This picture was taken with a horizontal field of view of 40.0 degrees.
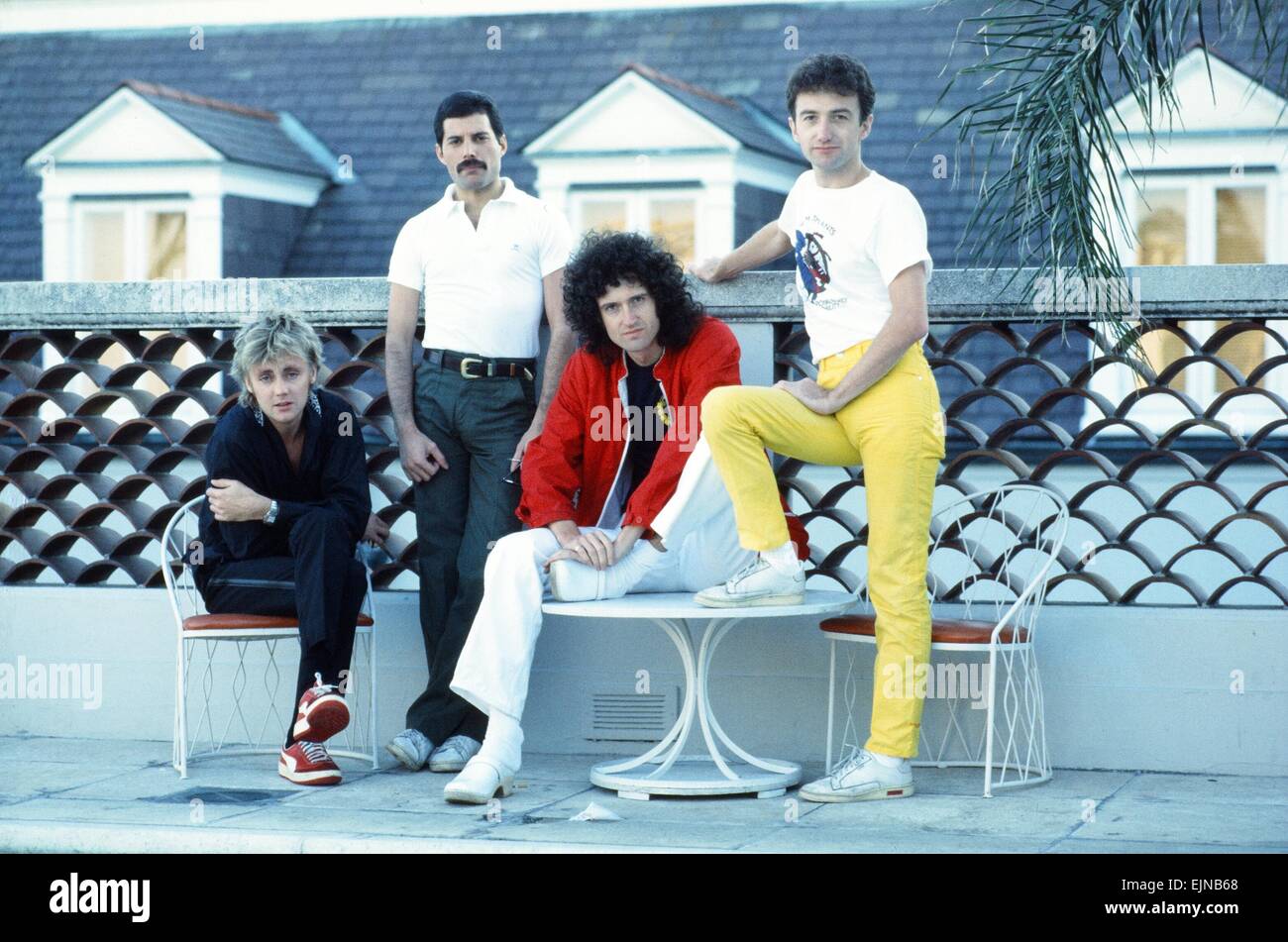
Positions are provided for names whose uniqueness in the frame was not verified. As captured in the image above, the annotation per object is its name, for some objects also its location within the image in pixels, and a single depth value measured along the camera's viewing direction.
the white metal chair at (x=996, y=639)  5.61
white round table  5.47
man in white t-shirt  5.39
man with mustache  6.14
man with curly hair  5.52
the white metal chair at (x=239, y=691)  6.57
